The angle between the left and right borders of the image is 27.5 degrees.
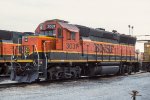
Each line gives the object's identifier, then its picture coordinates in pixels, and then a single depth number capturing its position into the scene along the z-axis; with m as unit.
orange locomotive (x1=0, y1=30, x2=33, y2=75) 23.59
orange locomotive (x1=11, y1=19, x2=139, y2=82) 18.02
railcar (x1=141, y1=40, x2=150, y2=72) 35.06
